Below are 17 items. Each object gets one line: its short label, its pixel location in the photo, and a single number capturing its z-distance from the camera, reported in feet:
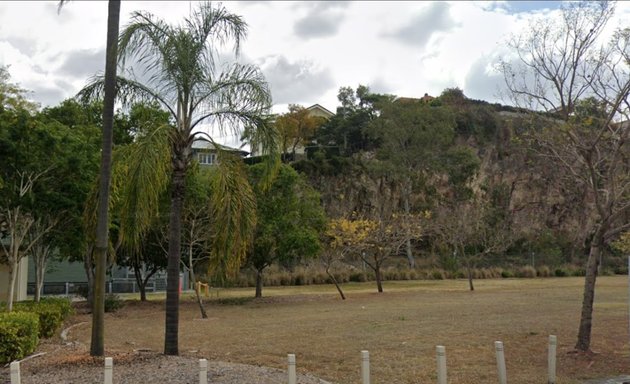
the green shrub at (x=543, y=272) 194.70
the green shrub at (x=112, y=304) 99.71
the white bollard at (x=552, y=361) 34.17
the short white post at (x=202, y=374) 27.63
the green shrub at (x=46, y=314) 54.30
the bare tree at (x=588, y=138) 43.98
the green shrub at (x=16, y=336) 39.06
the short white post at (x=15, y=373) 26.05
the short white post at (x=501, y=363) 32.53
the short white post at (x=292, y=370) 28.55
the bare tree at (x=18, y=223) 60.90
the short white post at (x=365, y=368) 28.91
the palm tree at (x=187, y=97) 40.70
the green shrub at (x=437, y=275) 187.42
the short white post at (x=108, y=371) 27.39
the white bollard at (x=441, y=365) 29.19
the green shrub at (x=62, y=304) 65.16
